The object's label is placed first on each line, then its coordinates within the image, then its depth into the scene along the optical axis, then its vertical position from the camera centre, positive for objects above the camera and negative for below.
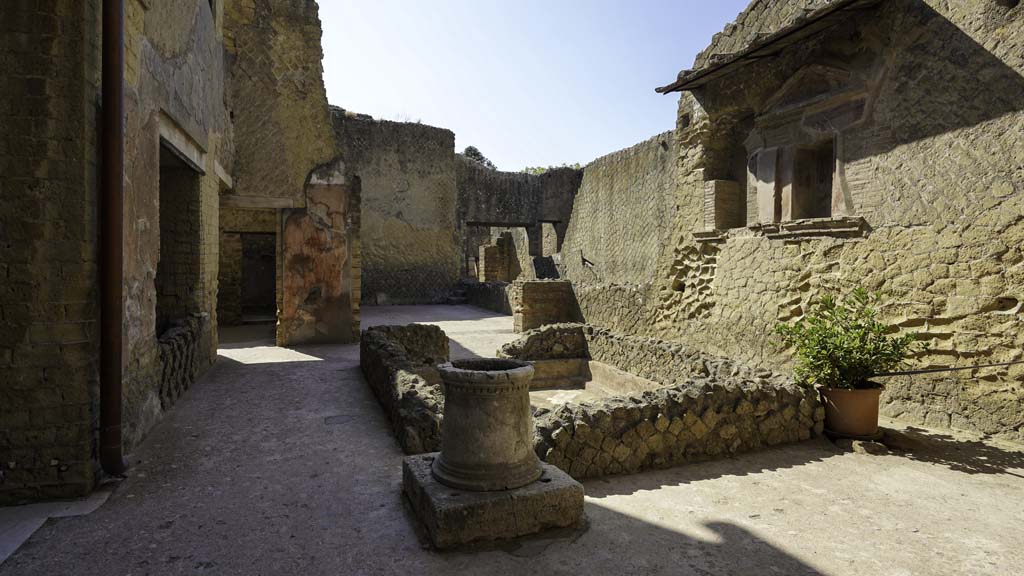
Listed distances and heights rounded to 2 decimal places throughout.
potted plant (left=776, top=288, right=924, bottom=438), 4.80 -0.74
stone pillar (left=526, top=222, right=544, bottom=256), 22.22 +1.58
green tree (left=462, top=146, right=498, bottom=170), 48.10 +10.85
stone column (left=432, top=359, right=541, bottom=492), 2.90 -0.82
